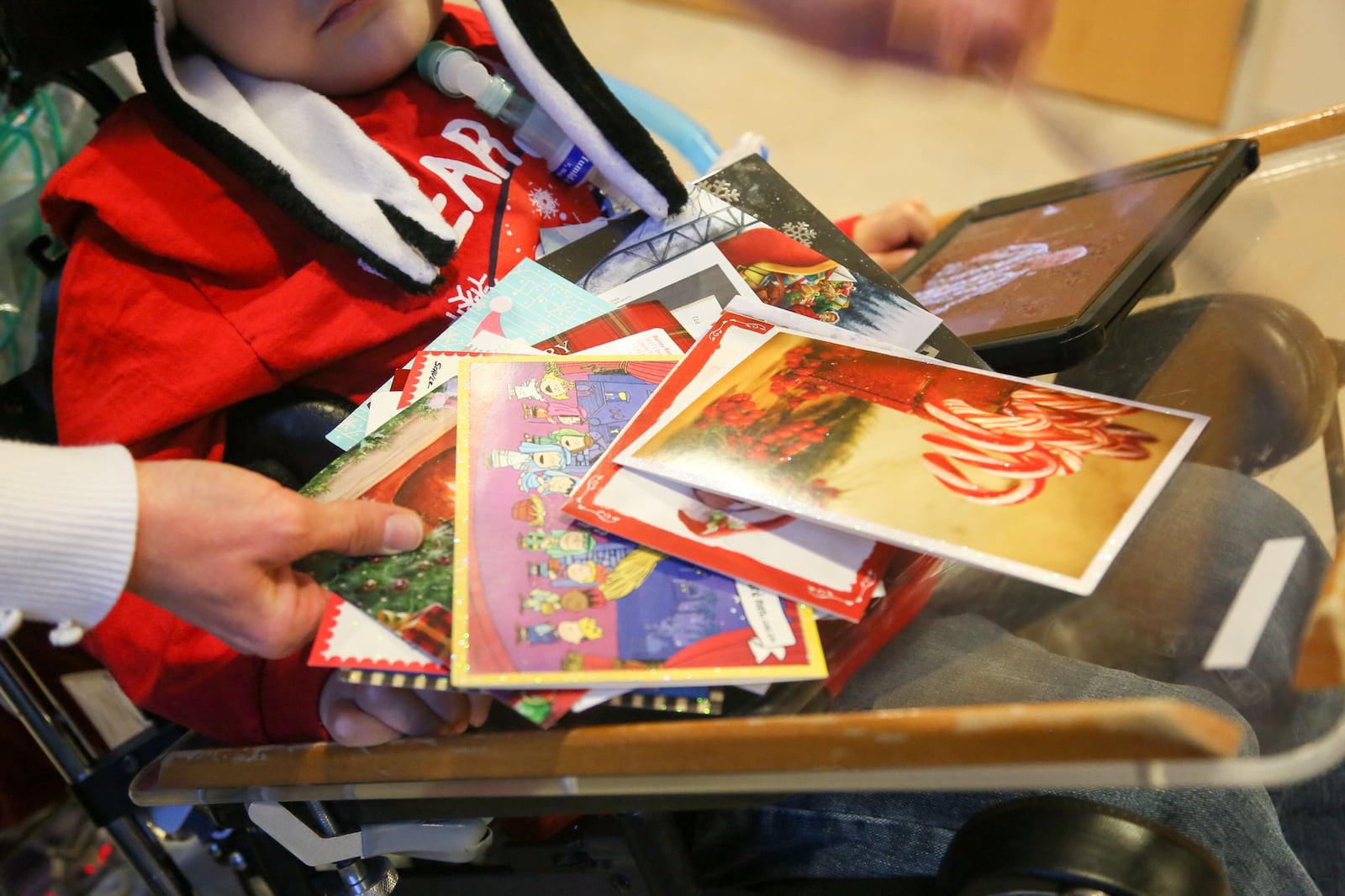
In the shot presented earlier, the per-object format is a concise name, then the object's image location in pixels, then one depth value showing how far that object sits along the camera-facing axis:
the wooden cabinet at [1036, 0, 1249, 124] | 2.26
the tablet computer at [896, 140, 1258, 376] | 0.79
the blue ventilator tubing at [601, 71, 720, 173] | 1.10
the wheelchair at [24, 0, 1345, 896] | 0.54
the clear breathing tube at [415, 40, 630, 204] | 0.90
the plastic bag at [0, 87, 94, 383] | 0.92
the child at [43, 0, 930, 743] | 0.75
